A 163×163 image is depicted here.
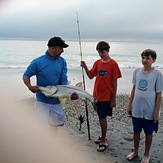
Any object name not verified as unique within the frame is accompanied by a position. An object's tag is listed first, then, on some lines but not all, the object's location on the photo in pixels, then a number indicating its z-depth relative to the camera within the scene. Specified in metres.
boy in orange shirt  5.78
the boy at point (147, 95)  4.94
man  4.52
